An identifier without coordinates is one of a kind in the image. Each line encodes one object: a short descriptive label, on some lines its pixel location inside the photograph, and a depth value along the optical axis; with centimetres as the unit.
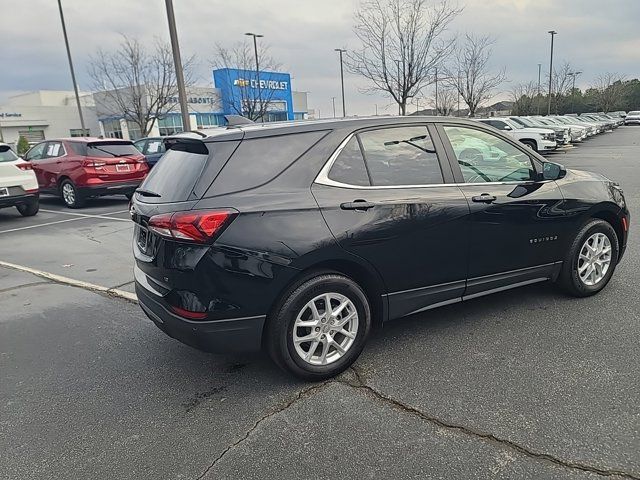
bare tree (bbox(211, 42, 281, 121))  2708
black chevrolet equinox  284
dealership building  2962
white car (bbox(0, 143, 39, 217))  934
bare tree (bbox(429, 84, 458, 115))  2805
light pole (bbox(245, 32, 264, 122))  2502
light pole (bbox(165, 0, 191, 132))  1036
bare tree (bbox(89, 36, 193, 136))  2757
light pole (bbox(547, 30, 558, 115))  4234
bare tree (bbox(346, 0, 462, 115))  1709
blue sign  2798
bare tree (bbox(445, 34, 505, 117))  2730
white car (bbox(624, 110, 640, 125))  5862
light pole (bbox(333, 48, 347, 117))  2859
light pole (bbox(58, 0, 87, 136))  2033
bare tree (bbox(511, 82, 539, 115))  5487
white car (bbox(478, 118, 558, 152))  2039
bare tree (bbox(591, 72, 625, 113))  6838
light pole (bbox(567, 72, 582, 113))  5288
